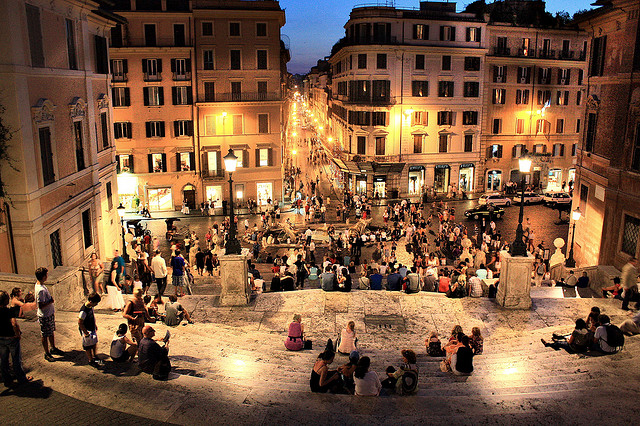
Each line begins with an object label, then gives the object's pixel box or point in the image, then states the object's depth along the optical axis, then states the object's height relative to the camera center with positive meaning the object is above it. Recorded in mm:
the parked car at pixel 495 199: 40531 -6927
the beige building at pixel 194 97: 38812 +660
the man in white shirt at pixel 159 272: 16438 -5031
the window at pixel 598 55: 22409 +2213
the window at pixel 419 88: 45000 +1552
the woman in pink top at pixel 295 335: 12094 -5091
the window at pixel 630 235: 19109 -4543
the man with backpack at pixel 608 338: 11141 -4728
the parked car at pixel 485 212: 37000 -7216
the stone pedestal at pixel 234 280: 14648 -4729
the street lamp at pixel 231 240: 14547 -3567
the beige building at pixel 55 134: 14750 -924
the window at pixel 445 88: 45406 +1533
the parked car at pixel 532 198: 42881 -7182
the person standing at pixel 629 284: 14477 -4793
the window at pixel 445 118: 45844 -937
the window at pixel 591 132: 23281 -1068
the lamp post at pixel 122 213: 22292 -4508
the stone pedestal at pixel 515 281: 14273 -4620
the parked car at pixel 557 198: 40438 -6871
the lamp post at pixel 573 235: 23297 -5700
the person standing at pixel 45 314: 10055 -3870
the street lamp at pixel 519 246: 14250 -3634
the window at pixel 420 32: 43906 +6059
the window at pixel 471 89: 45969 +1519
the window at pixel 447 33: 44375 +6031
